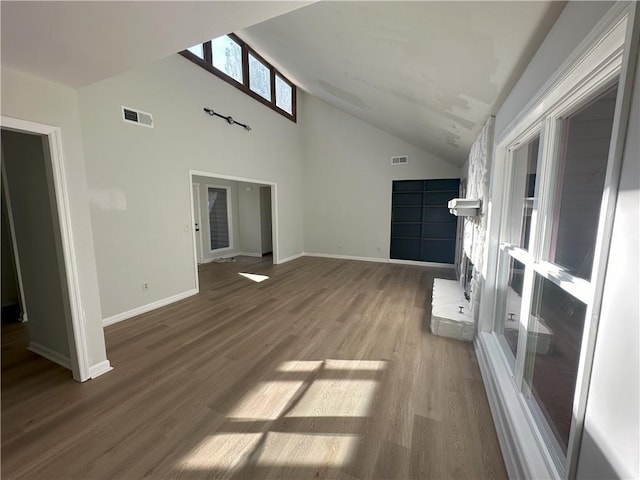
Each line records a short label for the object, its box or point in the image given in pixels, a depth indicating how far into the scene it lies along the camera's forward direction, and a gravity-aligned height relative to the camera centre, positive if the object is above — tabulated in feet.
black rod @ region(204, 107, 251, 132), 14.09 +5.48
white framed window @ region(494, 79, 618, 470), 4.11 -0.73
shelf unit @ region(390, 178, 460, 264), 19.89 -0.68
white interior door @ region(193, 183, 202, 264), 20.25 -0.46
